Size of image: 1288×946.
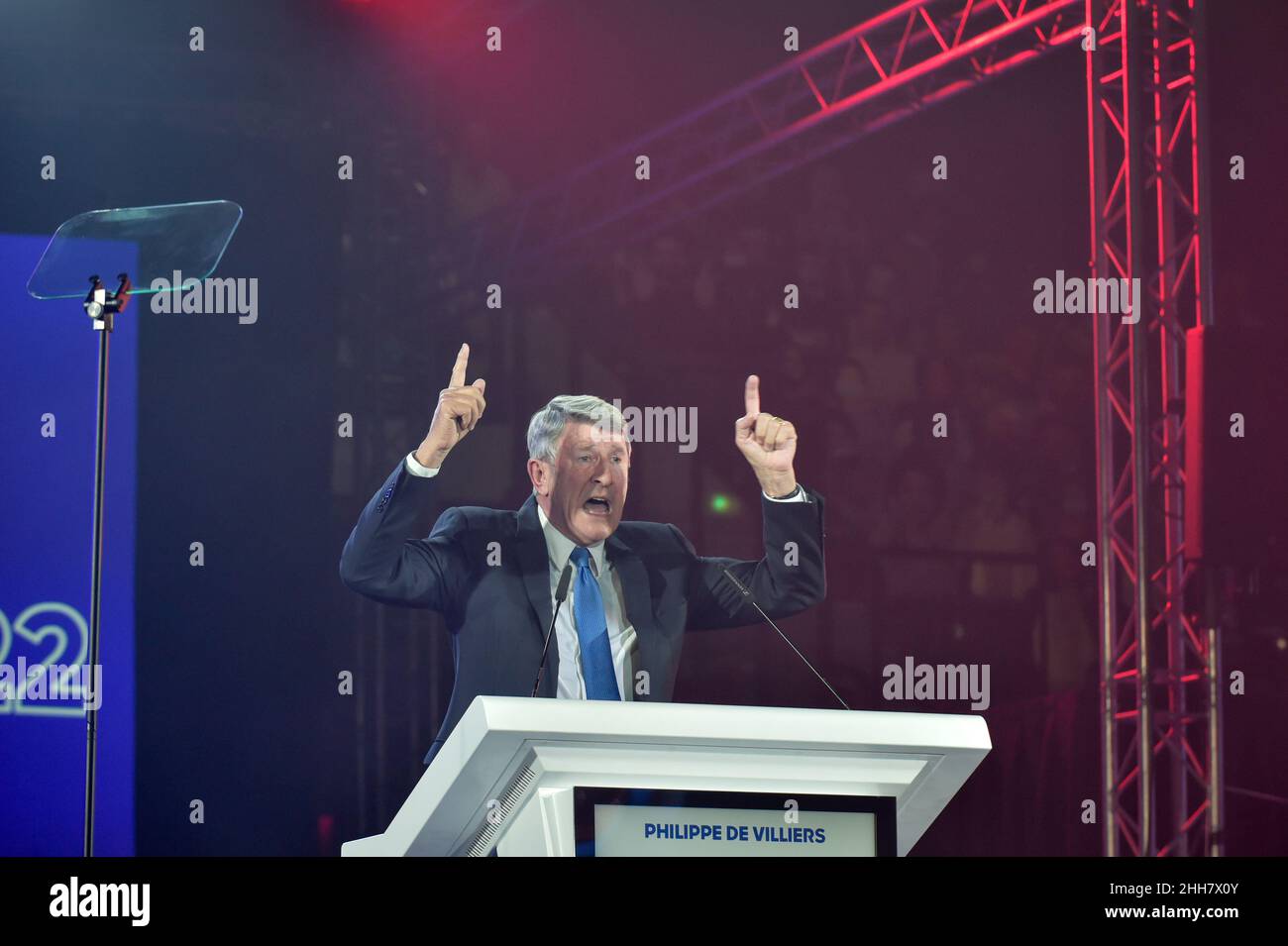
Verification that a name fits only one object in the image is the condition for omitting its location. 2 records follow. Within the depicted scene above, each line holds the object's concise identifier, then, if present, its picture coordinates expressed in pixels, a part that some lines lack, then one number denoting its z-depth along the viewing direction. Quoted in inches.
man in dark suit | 273.0
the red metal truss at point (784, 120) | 322.7
